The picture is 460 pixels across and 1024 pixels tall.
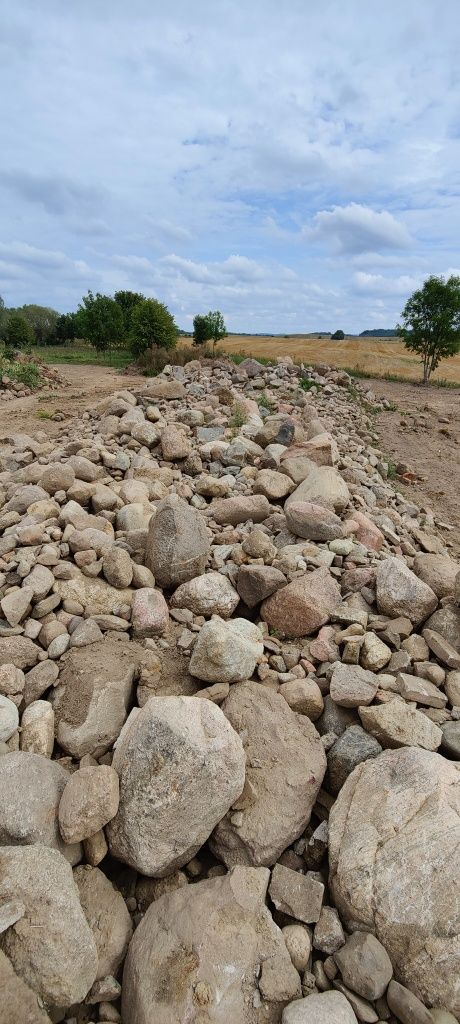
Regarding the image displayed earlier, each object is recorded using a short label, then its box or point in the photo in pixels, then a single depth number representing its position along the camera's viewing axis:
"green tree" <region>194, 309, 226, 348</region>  30.89
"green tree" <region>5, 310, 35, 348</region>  36.31
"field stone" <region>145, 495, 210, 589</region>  4.42
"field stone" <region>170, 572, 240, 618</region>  4.18
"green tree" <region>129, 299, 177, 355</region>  25.00
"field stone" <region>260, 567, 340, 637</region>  4.02
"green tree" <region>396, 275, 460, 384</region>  25.61
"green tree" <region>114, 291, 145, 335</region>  43.86
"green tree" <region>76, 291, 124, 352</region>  32.12
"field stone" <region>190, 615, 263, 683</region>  3.29
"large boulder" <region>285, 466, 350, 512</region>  6.02
